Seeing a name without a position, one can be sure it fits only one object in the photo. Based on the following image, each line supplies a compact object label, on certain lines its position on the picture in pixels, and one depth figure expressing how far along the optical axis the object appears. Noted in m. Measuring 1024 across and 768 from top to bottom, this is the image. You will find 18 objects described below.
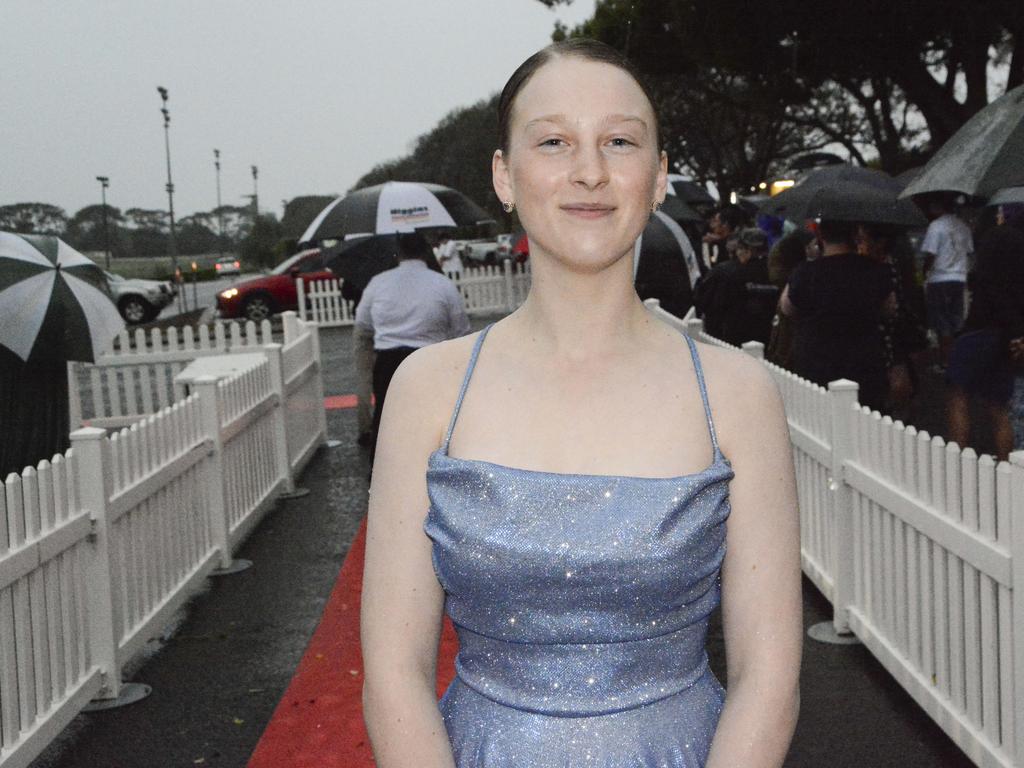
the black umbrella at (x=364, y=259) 12.21
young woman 1.80
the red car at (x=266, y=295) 31.06
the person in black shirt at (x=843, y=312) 7.27
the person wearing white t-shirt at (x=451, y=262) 29.67
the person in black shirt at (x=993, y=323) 7.38
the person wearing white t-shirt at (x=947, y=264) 12.55
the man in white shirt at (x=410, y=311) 8.99
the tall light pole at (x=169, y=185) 42.97
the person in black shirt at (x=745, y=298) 11.07
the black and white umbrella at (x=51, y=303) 7.34
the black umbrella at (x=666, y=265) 11.40
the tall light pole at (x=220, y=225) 80.81
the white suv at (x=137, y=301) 36.03
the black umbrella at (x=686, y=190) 22.22
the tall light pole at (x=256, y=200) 85.34
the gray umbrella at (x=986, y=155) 5.50
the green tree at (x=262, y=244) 96.25
